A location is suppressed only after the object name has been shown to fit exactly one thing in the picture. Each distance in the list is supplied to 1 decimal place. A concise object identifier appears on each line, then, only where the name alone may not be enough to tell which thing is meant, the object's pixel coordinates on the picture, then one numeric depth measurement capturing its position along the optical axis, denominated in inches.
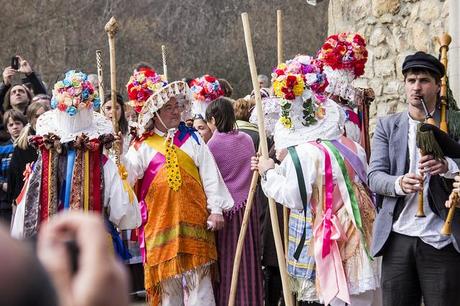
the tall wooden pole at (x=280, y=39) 278.9
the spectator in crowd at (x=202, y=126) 340.2
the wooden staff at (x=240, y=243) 269.4
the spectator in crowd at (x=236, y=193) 299.4
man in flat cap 203.3
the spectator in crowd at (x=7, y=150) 327.3
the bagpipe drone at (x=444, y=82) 206.8
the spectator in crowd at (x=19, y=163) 313.3
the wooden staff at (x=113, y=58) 278.4
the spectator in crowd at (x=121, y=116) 349.7
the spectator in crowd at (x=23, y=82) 404.7
